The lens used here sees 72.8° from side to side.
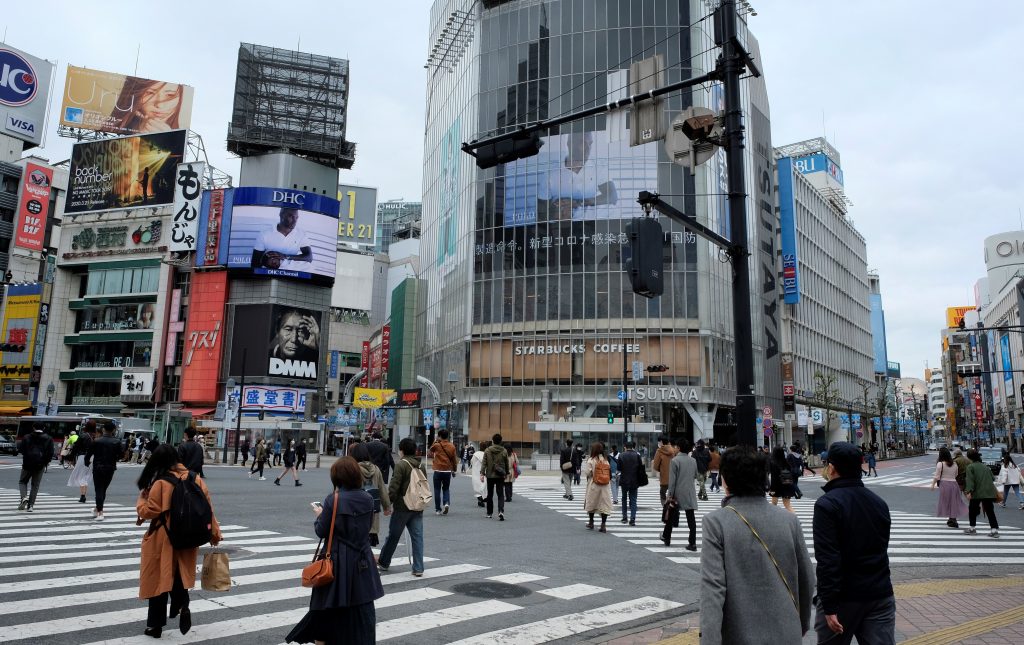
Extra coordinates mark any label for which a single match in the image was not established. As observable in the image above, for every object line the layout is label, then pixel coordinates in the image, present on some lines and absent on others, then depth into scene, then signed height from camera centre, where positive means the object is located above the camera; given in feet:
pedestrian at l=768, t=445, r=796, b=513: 44.45 -3.02
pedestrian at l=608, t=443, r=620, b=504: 68.12 -4.60
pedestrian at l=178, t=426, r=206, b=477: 33.04 -1.43
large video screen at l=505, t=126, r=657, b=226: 175.52 +63.82
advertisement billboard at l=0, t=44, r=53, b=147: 233.35 +111.97
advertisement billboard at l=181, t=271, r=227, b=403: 212.23 +25.82
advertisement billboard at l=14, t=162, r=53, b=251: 235.61 +72.15
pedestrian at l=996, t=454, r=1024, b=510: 61.11 -3.14
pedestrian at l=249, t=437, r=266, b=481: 89.51 -3.84
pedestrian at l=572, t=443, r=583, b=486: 81.24 -4.03
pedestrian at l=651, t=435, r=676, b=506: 47.24 -1.89
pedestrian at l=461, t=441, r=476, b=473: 137.71 -5.37
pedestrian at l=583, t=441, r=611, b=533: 45.01 -3.73
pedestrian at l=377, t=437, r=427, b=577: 29.60 -4.00
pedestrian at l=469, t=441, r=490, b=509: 59.26 -4.13
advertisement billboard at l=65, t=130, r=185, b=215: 226.17 +81.36
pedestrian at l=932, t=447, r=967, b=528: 49.00 -3.99
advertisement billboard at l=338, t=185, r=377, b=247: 369.30 +110.10
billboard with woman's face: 252.62 +116.41
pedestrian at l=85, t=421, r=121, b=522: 44.62 -2.63
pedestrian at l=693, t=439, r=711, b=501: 65.82 -2.85
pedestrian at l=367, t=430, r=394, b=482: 40.60 -1.69
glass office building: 171.83 +43.91
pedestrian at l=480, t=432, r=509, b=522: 49.58 -2.76
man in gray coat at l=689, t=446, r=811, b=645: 11.39 -2.25
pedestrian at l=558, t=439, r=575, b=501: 61.14 -3.25
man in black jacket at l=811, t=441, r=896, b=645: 13.55 -2.61
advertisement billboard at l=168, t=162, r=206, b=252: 219.20 +68.23
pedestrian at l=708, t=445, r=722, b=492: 75.97 -4.40
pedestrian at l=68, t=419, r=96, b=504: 50.67 -3.37
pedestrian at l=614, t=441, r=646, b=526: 47.86 -2.77
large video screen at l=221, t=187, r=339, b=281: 216.33 +60.01
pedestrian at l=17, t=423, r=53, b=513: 45.88 -2.58
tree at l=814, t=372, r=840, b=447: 234.58 +14.22
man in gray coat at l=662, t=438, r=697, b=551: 38.52 -2.95
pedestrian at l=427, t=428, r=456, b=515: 48.16 -2.21
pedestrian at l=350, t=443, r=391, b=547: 27.50 -2.39
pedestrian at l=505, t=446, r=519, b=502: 58.30 -3.85
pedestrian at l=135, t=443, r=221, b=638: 19.24 -3.89
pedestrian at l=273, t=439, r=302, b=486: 82.34 -4.41
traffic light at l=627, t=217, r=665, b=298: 23.27 +5.87
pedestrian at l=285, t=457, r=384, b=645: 15.47 -3.45
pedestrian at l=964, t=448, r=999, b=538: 46.74 -3.27
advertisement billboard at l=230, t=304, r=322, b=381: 214.07 +25.16
